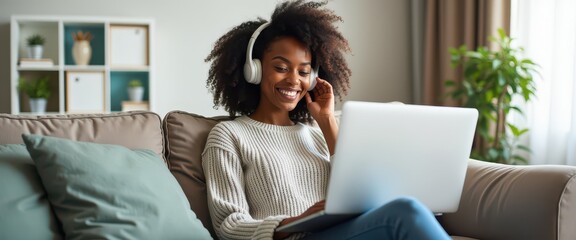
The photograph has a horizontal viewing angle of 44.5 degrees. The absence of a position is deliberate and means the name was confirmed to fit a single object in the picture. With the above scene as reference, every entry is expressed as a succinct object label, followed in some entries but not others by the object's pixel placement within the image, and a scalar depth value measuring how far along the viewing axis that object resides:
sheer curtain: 3.57
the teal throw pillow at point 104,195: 1.56
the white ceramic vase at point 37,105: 4.17
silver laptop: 1.33
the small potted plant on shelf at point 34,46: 4.18
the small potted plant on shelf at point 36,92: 4.15
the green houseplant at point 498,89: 3.54
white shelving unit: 4.12
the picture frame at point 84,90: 4.17
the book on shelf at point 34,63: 4.12
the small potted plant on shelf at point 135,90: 4.25
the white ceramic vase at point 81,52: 4.19
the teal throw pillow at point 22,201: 1.51
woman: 1.79
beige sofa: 1.68
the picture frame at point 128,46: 4.20
